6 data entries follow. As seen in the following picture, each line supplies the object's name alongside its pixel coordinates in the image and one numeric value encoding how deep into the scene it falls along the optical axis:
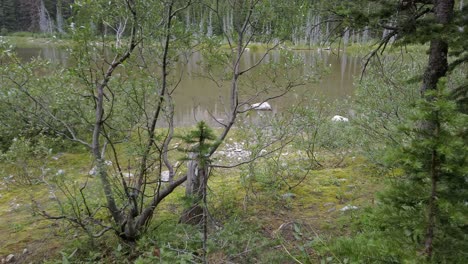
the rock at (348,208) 4.33
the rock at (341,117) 8.38
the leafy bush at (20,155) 3.69
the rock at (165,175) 6.67
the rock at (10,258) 3.80
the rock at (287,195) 5.06
